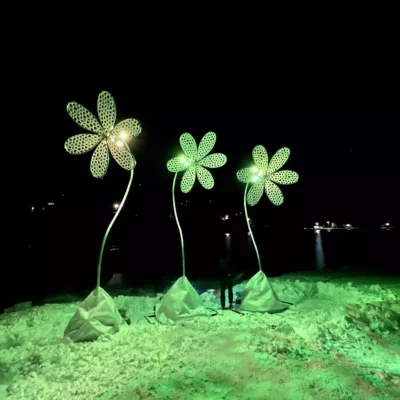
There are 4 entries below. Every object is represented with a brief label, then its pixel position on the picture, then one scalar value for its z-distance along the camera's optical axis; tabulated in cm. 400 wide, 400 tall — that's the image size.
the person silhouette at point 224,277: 781
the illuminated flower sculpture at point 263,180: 727
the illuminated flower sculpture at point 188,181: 651
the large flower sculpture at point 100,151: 540
